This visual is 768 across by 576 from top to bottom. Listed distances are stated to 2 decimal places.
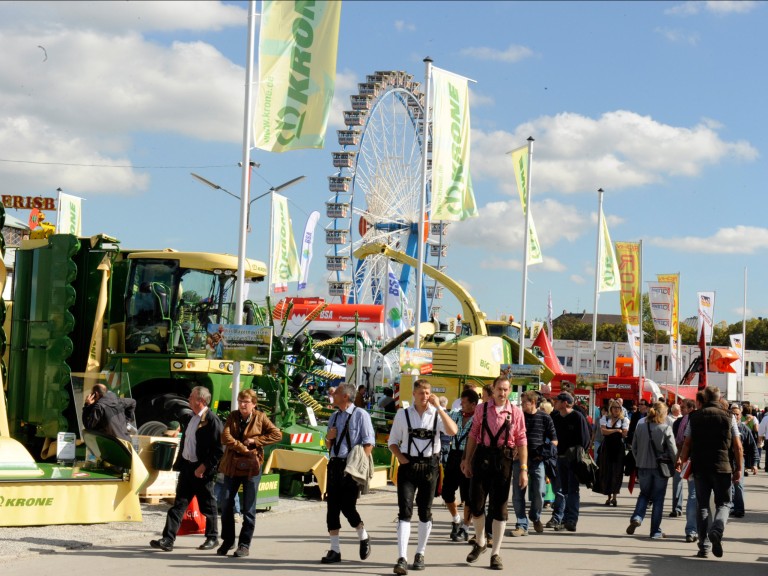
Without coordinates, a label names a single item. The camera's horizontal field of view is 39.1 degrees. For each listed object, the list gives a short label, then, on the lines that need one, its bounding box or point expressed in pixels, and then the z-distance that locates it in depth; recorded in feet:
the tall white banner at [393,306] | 108.68
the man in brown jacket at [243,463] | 33.60
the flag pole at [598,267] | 120.67
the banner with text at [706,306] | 122.05
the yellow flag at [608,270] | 119.44
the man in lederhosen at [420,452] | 32.55
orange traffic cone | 37.47
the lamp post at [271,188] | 105.50
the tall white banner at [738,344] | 150.51
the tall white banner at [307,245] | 117.29
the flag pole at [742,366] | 155.22
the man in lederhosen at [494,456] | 34.01
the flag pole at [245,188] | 46.11
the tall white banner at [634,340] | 119.65
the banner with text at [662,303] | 121.70
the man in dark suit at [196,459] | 34.32
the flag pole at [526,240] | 86.48
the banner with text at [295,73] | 44.01
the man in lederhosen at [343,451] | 33.19
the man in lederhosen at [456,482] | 40.11
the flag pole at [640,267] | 118.32
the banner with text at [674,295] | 123.95
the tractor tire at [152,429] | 50.21
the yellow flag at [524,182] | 88.28
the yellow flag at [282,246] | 109.81
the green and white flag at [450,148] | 70.59
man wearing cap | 44.34
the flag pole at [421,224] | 70.95
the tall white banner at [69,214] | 84.17
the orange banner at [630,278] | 118.01
